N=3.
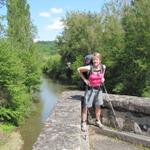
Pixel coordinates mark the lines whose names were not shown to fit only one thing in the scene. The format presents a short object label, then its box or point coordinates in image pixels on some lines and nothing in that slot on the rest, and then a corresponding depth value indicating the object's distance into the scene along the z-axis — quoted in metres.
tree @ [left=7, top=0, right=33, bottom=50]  20.58
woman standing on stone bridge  3.31
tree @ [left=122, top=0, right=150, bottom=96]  14.88
